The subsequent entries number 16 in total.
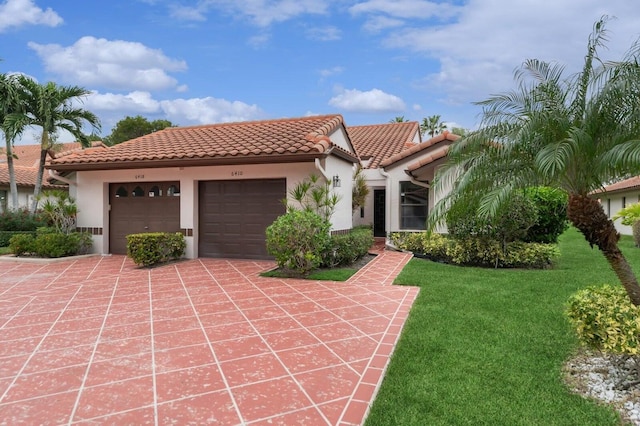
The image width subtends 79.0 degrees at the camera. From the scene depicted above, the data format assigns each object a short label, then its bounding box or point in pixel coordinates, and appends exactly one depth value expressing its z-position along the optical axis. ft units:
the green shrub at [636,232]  57.26
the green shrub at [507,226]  35.76
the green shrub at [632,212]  47.01
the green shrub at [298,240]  32.27
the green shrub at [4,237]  57.26
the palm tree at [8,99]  57.21
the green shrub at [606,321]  12.68
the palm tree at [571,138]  14.03
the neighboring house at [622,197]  74.43
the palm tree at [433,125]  133.49
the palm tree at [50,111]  58.70
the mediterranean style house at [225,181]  39.78
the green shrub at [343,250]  36.47
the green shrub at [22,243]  43.42
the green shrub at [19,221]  59.00
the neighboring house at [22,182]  77.05
